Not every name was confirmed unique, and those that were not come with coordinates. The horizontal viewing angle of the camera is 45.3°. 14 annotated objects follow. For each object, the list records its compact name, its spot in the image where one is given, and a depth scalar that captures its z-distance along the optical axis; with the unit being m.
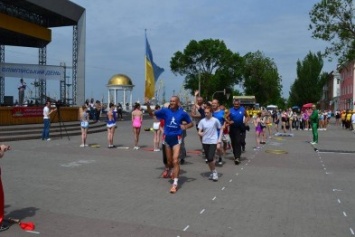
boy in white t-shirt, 9.10
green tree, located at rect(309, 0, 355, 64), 40.28
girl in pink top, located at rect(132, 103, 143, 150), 15.29
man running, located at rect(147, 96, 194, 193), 8.24
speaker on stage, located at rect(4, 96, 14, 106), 30.07
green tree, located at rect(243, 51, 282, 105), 83.19
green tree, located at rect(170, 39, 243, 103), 72.19
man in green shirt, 18.48
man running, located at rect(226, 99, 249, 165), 11.83
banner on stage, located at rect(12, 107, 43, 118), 21.19
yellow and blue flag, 10.45
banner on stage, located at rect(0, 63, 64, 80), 26.70
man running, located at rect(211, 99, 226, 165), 11.61
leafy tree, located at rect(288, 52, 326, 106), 88.62
